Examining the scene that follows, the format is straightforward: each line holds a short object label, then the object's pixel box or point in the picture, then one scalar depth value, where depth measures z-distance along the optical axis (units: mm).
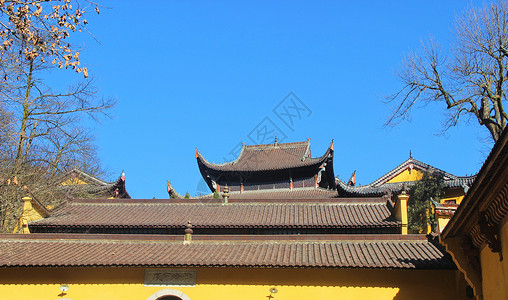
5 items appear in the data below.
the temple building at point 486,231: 6391
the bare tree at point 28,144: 6762
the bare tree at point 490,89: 18875
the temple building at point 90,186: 23203
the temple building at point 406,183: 25547
